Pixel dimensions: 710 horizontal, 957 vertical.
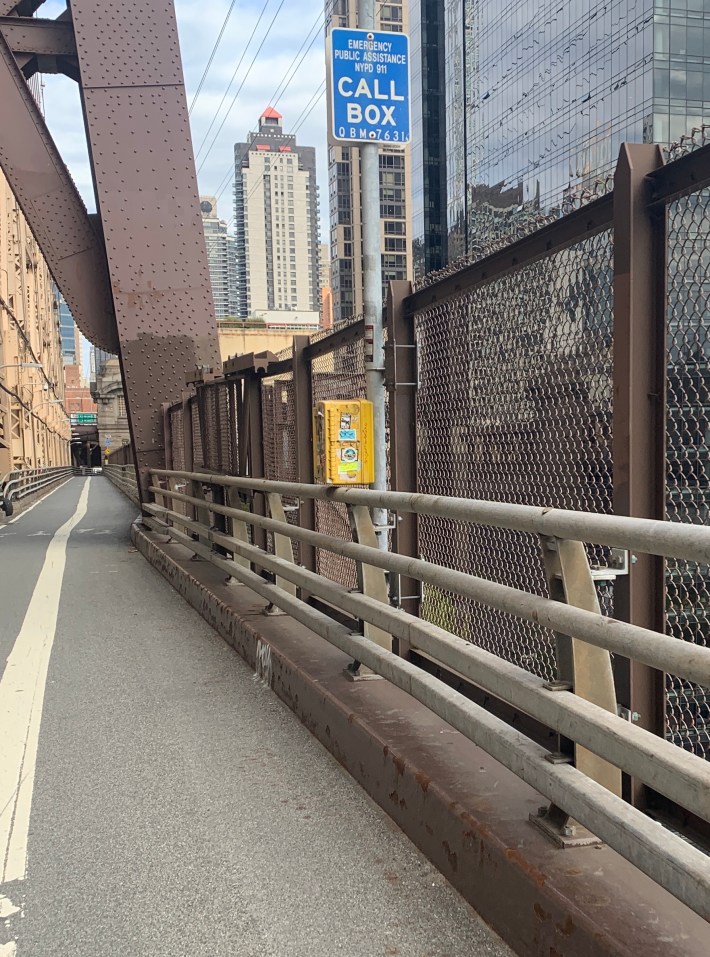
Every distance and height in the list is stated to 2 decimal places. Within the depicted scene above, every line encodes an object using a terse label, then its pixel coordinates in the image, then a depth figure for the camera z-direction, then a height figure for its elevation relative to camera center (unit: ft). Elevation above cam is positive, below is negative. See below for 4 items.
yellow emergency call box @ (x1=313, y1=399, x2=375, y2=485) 16.37 -0.09
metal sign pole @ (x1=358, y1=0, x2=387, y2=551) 17.89 +2.92
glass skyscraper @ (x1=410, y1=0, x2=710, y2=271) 212.02 +94.78
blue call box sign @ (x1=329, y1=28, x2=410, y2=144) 19.93 +8.02
